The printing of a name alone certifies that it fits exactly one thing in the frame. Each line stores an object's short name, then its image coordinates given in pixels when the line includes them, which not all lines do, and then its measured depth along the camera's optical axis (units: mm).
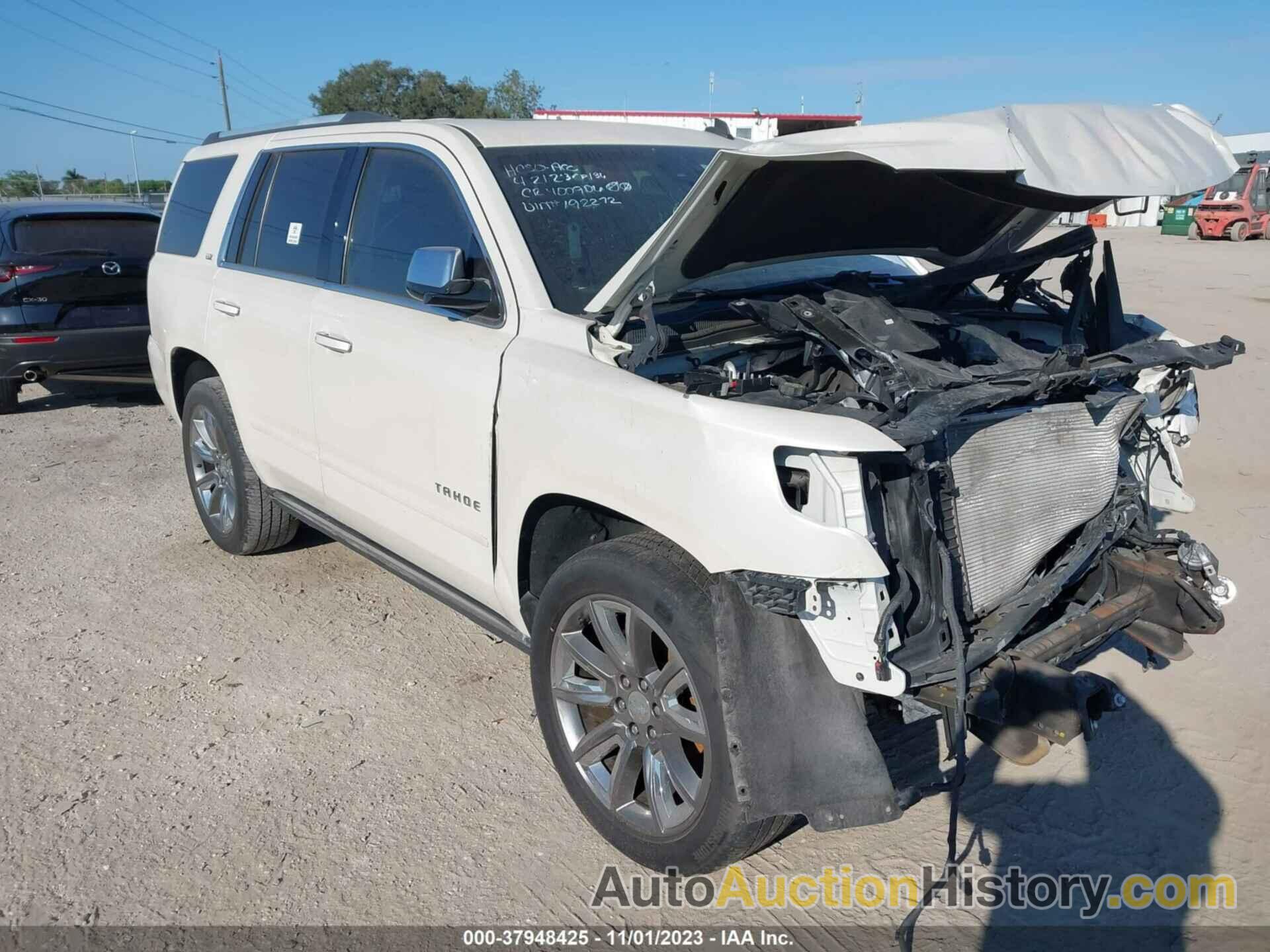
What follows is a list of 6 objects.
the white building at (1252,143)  55188
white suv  2537
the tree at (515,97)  58438
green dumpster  33875
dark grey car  8094
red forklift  29859
